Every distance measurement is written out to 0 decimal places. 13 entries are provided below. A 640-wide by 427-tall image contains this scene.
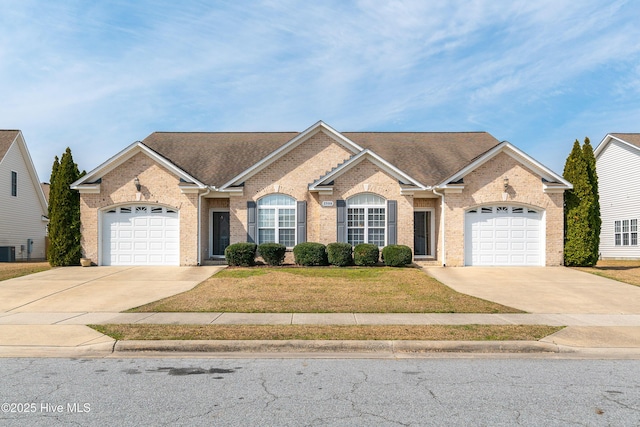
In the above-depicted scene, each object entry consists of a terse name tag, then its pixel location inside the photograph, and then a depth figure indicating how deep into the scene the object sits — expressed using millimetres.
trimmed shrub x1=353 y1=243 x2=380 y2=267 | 19562
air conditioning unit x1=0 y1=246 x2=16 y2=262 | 27156
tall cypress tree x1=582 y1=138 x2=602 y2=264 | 20250
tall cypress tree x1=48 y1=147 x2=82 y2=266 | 20375
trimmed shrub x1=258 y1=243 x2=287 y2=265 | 19875
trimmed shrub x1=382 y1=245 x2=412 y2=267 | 19453
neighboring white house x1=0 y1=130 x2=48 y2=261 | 28078
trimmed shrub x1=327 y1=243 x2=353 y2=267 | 19516
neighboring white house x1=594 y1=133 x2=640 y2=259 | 28938
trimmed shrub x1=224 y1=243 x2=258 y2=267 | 19828
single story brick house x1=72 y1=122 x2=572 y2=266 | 20406
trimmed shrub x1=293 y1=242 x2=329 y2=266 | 19672
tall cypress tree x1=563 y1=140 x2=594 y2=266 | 20172
